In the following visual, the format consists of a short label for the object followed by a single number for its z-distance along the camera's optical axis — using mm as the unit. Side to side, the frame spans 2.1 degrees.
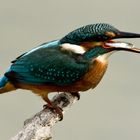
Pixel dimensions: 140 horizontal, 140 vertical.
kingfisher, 3879
